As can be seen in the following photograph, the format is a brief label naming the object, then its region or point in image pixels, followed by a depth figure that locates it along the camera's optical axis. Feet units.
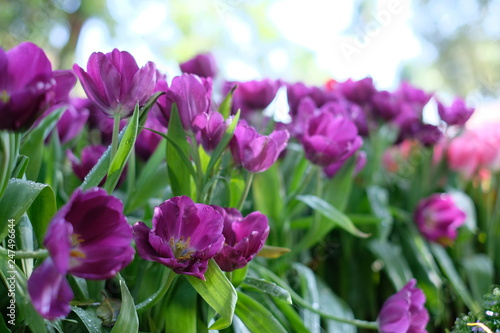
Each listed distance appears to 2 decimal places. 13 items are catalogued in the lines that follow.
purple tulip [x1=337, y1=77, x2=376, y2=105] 5.25
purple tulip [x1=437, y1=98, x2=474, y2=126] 4.92
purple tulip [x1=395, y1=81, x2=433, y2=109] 5.49
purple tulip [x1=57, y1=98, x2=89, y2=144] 4.25
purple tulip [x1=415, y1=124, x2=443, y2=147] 5.19
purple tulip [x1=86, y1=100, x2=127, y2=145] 4.34
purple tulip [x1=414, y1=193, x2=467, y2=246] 4.71
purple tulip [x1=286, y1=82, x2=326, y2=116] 4.71
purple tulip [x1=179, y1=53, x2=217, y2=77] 4.57
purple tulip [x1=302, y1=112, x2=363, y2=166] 3.73
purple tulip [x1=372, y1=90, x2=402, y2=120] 5.08
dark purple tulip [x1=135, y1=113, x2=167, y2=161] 4.01
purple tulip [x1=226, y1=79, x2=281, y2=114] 4.35
